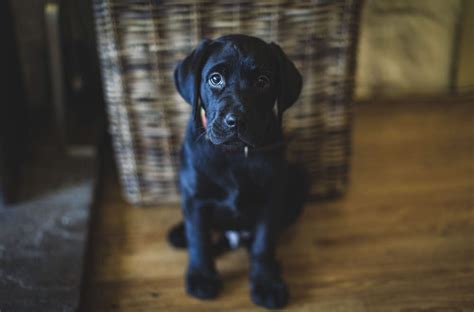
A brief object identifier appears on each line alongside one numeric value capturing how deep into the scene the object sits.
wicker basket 1.31
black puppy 1.08
